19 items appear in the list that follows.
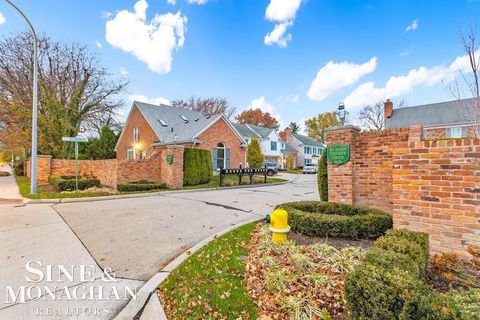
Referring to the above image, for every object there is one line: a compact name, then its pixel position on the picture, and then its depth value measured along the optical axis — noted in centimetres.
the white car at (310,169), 3297
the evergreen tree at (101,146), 2452
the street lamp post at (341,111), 773
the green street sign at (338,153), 518
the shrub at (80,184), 1078
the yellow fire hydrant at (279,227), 387
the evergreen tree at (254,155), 2292
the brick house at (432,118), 2314
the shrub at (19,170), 2338
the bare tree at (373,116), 3462
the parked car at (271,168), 2528
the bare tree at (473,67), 421
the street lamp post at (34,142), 935
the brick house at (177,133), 1980
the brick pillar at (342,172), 518
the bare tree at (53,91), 1555
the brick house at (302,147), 4466
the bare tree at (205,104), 4119
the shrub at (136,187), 1100
